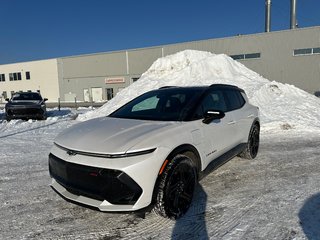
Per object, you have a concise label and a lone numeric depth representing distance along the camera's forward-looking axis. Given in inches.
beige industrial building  1155.9
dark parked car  523.5
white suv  116.3
